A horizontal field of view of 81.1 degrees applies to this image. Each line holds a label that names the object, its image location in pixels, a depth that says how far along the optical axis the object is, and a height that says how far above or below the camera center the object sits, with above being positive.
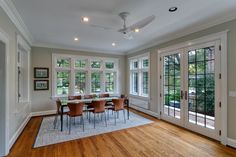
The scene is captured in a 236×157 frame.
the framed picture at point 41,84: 5.33 -0.22
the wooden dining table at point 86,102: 3.88 -0.72
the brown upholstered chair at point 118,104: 4.56 -0.86
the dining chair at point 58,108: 4.09 -0.92
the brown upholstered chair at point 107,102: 4.95 -0.83
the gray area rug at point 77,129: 3.32 -1.46
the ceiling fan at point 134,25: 2.49 +1.06
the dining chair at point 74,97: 4.97 -0.70
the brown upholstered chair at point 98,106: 4.20 -0.84
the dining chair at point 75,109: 3.77 -0.84
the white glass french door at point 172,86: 4.16 -0.26
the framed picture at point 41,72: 5.32 +0.26
